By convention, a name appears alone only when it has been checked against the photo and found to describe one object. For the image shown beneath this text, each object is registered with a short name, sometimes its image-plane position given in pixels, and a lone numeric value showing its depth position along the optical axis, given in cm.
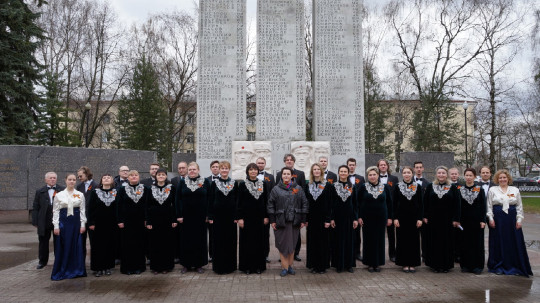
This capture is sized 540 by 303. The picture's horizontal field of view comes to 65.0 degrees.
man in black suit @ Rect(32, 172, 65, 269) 732
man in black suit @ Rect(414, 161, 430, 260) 768
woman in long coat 680
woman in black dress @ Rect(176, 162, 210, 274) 708
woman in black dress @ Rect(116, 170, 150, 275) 694
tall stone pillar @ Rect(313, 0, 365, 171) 1591
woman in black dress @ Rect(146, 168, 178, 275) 700
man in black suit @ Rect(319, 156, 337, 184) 830
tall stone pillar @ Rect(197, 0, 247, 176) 1573
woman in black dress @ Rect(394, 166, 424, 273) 707
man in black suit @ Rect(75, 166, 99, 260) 757
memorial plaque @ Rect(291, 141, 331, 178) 1491
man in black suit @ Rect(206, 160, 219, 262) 719
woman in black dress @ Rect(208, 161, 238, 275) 694
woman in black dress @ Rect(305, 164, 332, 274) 695
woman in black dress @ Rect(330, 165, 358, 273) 704
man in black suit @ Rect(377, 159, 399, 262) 794
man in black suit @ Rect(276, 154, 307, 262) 780
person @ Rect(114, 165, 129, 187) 758
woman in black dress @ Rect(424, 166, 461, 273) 704
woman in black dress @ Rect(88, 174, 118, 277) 686
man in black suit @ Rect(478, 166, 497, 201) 756
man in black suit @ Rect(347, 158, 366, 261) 782
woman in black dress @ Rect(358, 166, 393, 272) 707
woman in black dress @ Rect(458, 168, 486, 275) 702
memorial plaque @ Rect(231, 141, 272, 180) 1510
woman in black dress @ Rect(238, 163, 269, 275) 693
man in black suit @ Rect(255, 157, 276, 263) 735
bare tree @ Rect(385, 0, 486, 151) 2434
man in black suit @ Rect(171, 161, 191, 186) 761
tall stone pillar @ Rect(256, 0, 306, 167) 1570
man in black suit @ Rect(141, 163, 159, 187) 789
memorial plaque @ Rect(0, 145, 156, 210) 1331
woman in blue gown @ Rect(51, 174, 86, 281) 666
